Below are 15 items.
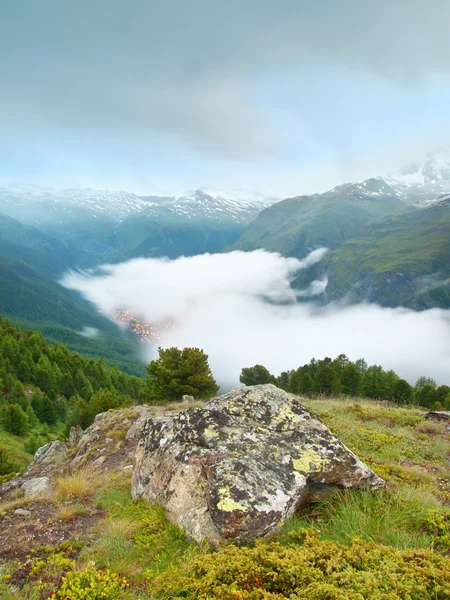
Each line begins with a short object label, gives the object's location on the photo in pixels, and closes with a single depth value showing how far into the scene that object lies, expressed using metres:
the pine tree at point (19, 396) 80.06
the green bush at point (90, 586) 4.97
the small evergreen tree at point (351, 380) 66.69
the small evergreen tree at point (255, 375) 58.77
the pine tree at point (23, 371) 96.19
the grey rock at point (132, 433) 17.05
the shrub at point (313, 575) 3.91
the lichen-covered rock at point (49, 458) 17.74
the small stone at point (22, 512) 8.91
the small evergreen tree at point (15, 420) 64.25
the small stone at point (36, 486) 11.85
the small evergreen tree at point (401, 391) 54.69
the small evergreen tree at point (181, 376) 31.88
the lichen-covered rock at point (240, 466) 6.71
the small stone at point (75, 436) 24.25
